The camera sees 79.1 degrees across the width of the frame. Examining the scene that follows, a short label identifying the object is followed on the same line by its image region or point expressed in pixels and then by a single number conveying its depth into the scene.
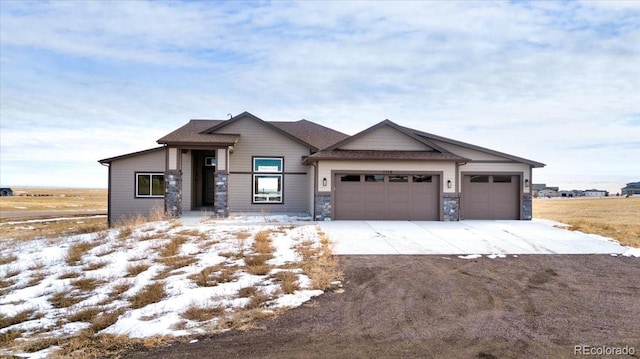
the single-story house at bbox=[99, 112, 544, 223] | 16.62
